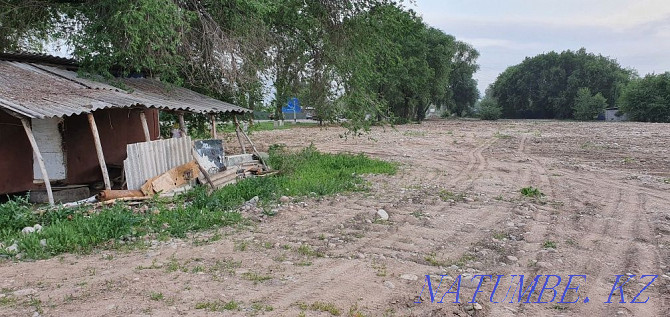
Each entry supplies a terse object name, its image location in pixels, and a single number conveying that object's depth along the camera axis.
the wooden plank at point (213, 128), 11.28
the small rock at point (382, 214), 6.87
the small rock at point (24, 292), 4.11
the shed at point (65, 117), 7.73
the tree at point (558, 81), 53.50
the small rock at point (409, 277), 4.43
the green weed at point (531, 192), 8.68
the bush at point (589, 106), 48.34
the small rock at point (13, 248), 5.30
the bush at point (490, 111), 54.09
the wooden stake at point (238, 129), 11.92
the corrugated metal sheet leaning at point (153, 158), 8.32
